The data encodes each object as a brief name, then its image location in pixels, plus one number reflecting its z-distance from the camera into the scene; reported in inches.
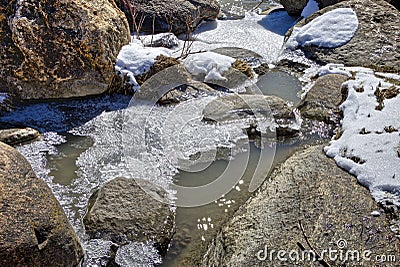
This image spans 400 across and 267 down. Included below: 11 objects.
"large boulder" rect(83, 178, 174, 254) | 174.9
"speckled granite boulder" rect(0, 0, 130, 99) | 268.1
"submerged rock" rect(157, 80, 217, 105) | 279.9
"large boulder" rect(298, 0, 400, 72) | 328.8
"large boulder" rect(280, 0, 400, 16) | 419.2
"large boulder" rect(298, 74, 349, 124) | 265.7
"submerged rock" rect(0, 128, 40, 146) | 230.8
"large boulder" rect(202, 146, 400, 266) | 149.7
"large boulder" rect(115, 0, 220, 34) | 381.4
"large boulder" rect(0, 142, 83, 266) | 140.9
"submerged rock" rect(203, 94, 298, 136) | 261.4
